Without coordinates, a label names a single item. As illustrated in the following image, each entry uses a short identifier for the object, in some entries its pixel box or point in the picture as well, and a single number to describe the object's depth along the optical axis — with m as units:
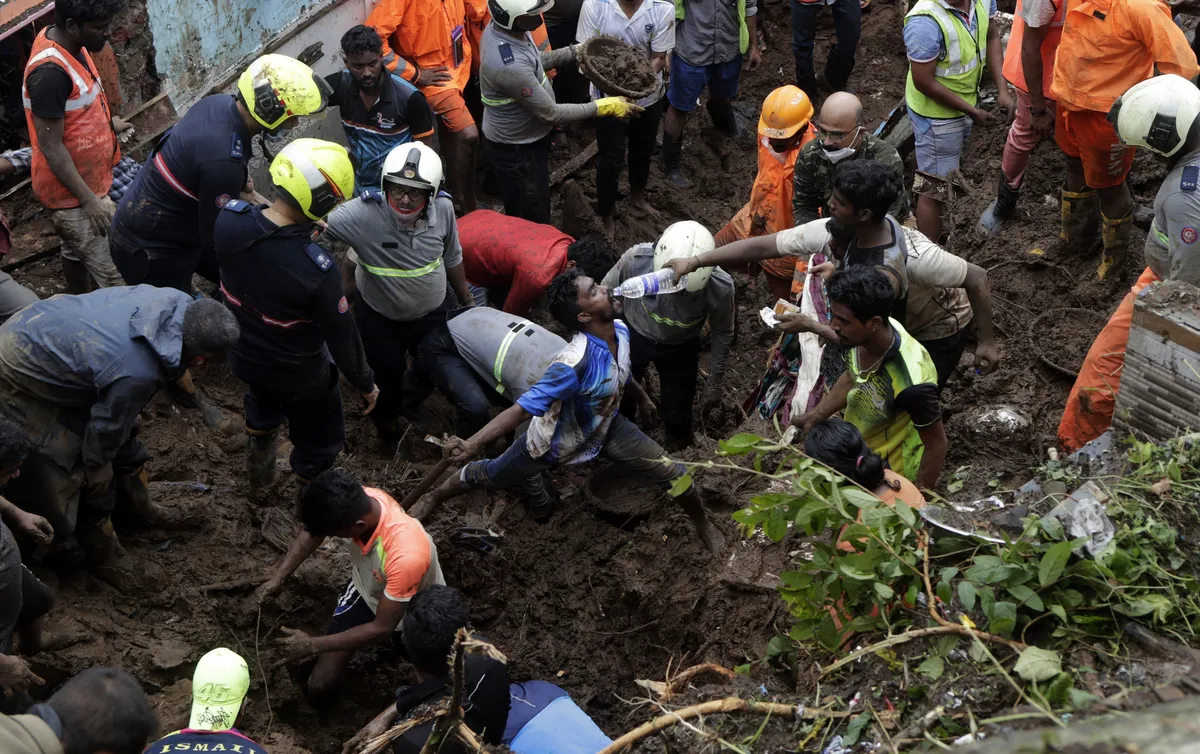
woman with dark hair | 3.92
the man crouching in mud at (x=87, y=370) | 4.44
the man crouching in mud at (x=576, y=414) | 5.05
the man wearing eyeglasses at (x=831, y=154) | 5.75
